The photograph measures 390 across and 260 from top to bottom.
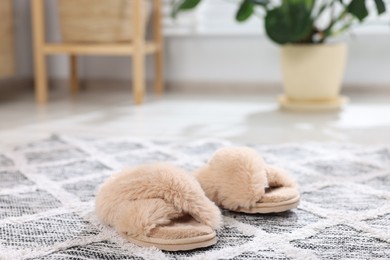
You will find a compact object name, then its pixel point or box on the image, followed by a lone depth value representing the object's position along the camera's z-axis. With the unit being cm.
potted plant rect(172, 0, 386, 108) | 327
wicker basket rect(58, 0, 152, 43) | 368
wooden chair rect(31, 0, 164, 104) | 359
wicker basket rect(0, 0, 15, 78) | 370
